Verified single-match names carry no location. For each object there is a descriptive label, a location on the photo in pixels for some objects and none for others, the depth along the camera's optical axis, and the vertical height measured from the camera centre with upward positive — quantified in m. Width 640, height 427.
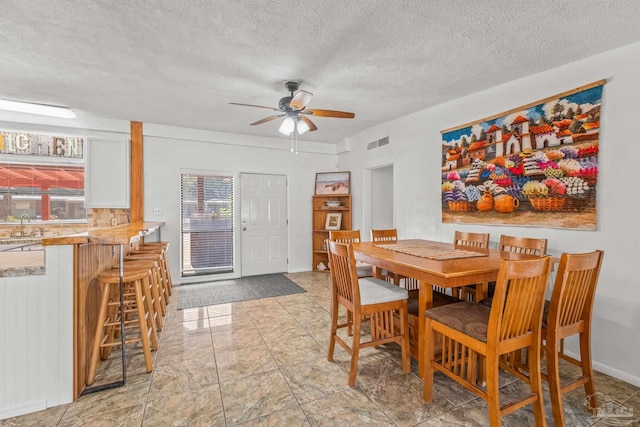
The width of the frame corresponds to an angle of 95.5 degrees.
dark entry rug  3.99 -1.16
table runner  2.23 -0.32
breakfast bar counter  1.79 -0.72
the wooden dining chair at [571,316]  1.61 -0.62
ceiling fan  2.90 +1.07
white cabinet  4.24 +0.63
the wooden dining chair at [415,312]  2.27 -0.77
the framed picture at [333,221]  5.62 -0.13
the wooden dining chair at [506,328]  1.48 -0.65
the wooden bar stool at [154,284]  2.61 -0.70
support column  4.49 +0.67
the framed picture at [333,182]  5.62 +0.63
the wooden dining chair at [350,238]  3.33 -0.28
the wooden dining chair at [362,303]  2.06 -0.66
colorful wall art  2.43 +0.48
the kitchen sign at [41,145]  4.02 +1.01
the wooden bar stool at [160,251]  3.53 -0.44
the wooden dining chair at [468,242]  2.81 -0.31
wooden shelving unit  5.71 -0.17
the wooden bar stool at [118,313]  2.07 -0.80
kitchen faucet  3.92 -0.07
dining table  1.74 -0.34
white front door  5.32 -0.16
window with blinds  5.01 -0.16
